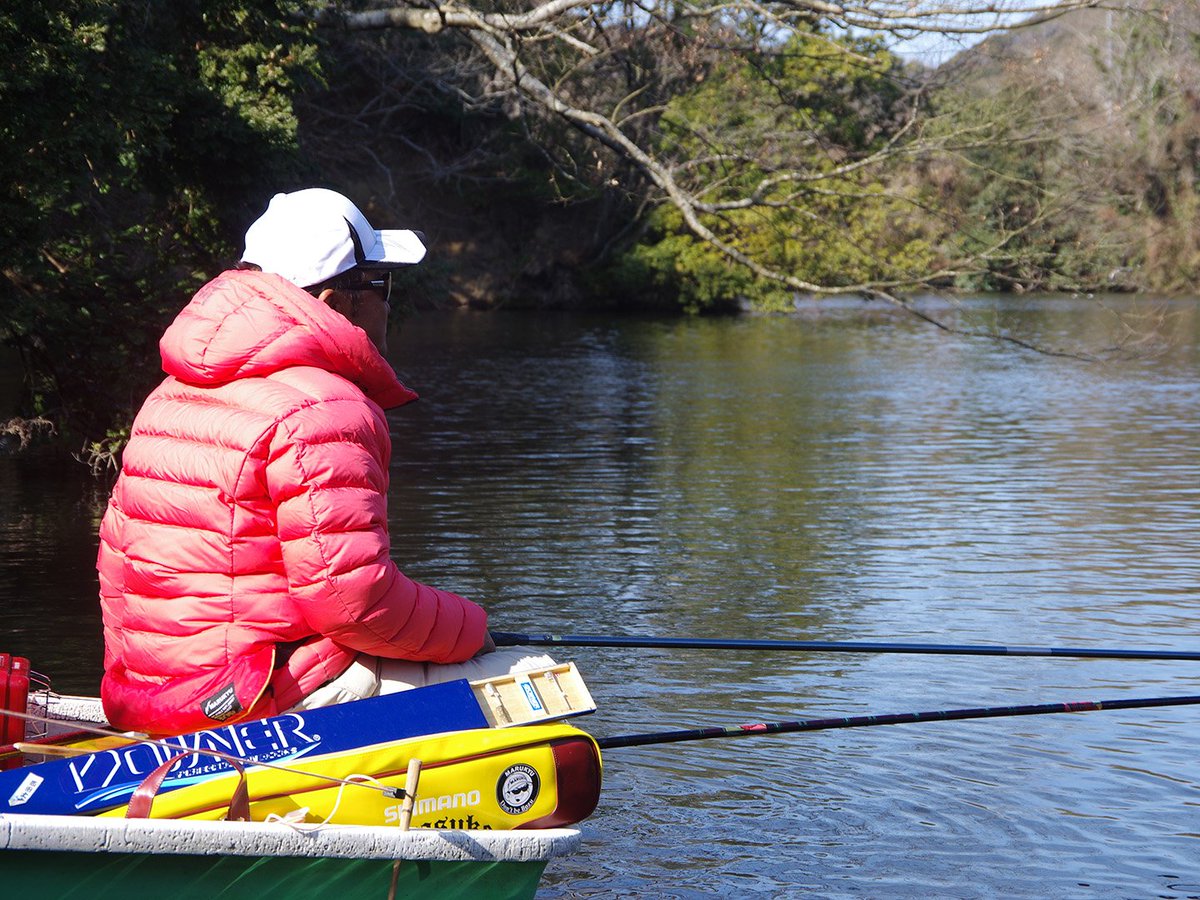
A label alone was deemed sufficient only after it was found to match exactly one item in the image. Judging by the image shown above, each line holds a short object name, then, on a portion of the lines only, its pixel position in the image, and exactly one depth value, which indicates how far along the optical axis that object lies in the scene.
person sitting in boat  7.41
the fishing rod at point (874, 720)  9.05
